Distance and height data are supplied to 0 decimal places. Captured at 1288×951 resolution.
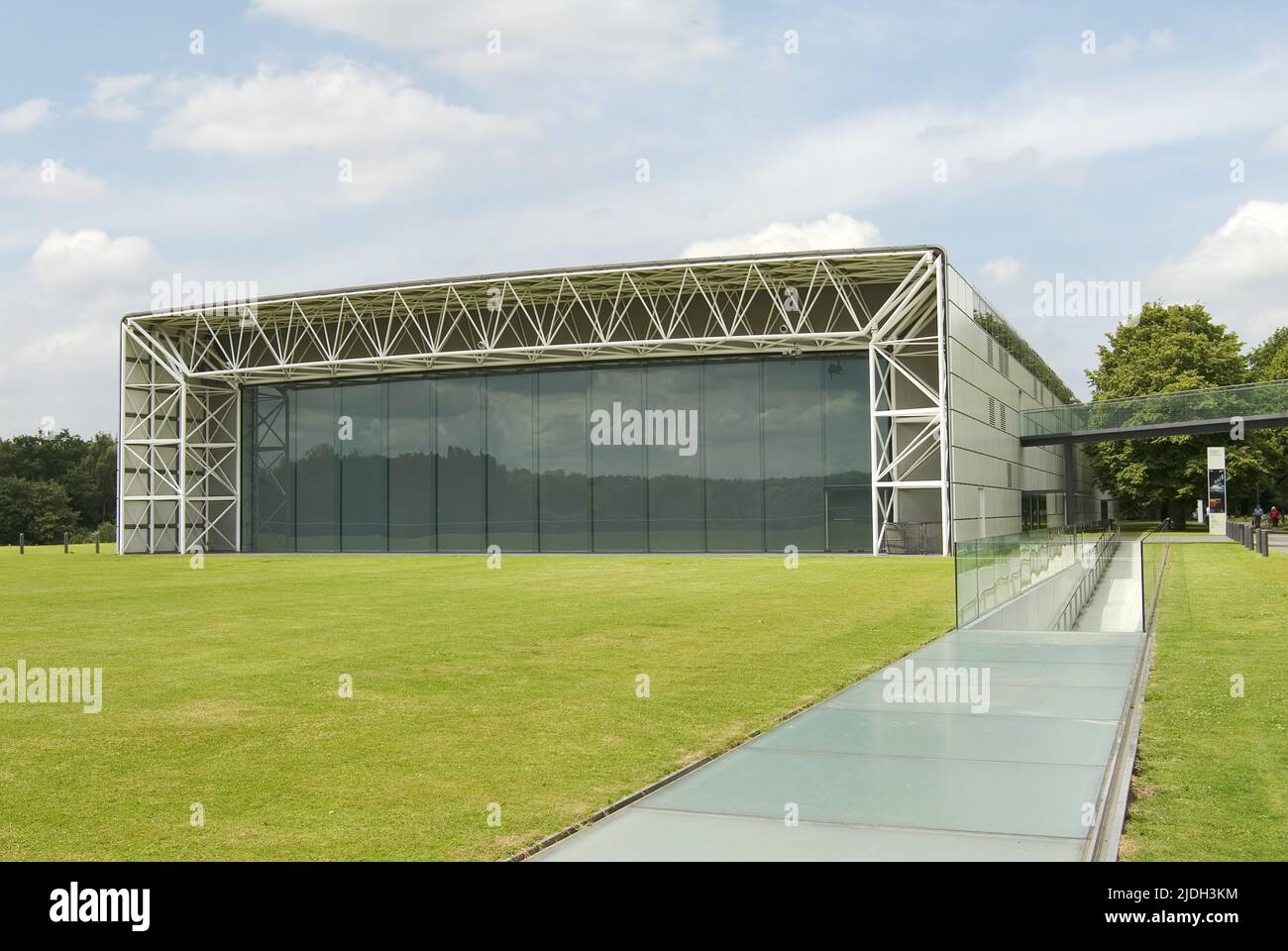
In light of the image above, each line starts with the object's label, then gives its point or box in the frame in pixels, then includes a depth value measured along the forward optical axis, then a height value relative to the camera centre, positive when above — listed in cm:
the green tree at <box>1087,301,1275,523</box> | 6388 +646
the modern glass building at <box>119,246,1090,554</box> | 4250 +371
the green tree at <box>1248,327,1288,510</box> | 6750 +365
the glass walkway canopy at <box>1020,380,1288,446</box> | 4578 +362
